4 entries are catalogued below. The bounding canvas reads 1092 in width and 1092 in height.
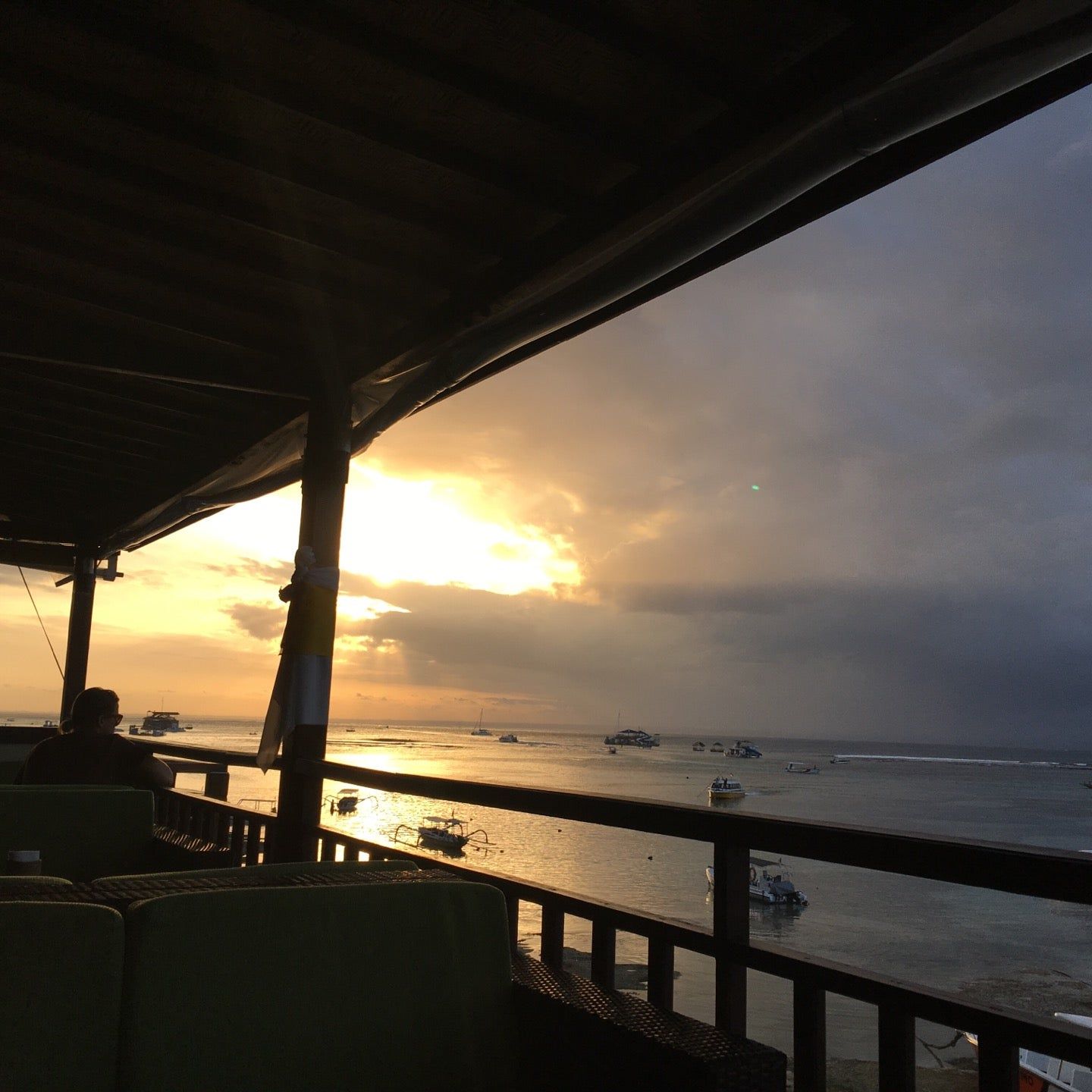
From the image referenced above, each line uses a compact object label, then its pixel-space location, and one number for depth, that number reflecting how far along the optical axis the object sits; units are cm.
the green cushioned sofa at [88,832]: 249
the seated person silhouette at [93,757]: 339
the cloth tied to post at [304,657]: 353
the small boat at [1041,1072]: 1369
